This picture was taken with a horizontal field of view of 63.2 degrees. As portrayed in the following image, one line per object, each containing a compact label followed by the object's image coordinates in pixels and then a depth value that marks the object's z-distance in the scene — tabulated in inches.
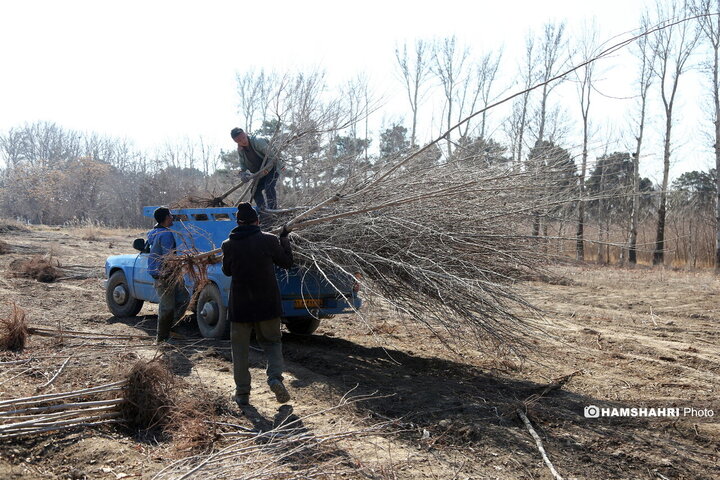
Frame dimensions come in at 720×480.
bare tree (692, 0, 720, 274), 831.1
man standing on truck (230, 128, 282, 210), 313.4
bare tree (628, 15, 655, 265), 898.8
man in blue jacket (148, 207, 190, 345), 280.8
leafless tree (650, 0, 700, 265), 937.5
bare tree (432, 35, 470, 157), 1166.3
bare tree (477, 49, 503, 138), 1151.0
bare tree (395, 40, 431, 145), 1290.6
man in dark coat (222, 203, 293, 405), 200.2
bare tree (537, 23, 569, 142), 988.9
